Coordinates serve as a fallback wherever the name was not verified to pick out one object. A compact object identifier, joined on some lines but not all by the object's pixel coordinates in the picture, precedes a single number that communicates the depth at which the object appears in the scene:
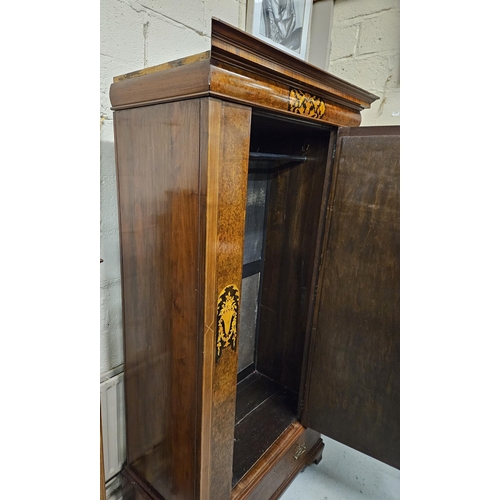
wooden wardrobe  0.67
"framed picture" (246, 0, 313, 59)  1.25
